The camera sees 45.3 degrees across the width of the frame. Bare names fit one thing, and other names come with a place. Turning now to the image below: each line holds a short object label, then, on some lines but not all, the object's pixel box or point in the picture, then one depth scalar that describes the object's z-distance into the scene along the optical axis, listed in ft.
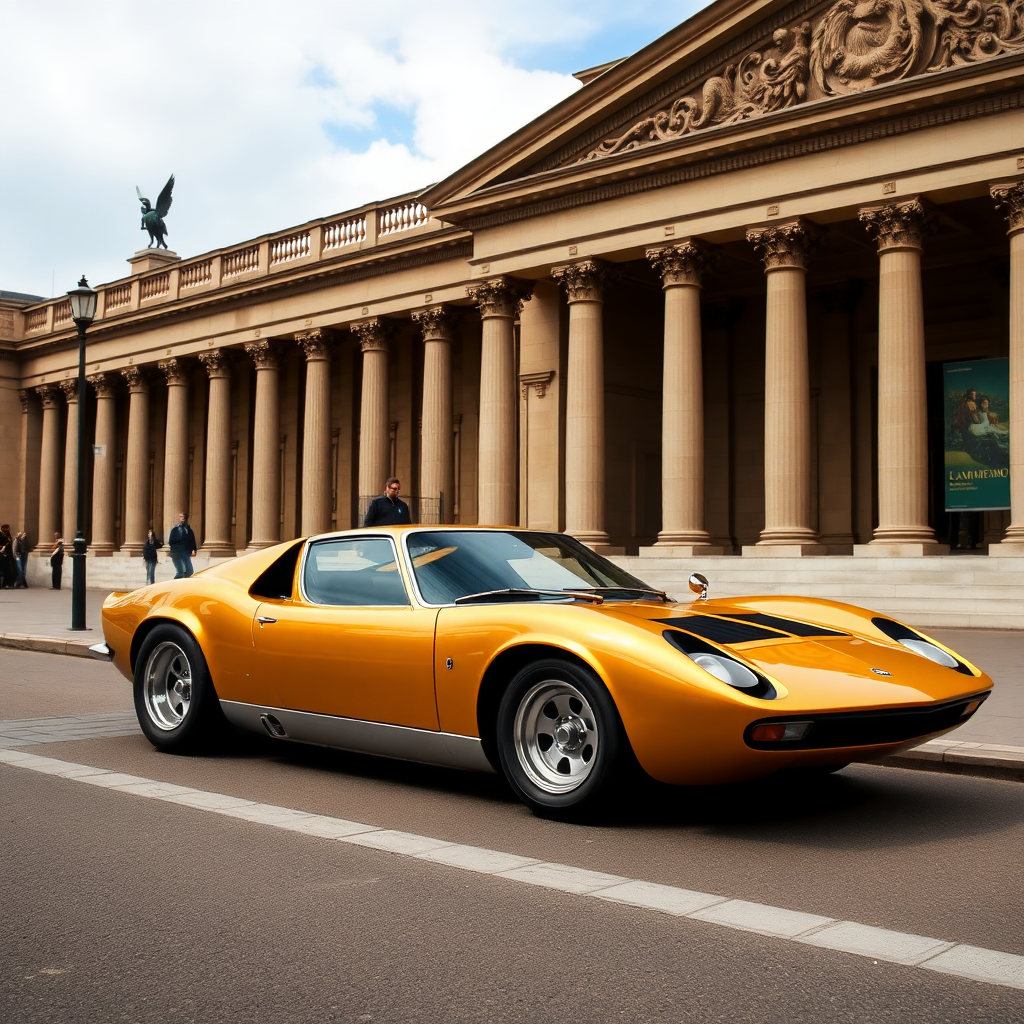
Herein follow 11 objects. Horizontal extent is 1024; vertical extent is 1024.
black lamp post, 61.52
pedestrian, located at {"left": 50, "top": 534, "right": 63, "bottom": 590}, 133.08
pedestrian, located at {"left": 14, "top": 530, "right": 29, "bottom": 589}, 144.15
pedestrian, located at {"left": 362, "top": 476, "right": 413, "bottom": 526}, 47.83
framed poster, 82.69
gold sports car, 18.19
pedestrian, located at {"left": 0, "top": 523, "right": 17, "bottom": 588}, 136.26
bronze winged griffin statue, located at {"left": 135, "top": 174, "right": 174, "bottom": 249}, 156.87
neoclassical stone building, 77.36
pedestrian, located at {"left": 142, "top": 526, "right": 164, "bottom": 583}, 114.95
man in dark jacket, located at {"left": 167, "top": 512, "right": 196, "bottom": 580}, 91.30
